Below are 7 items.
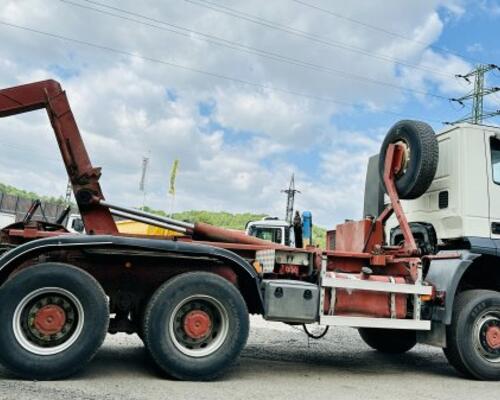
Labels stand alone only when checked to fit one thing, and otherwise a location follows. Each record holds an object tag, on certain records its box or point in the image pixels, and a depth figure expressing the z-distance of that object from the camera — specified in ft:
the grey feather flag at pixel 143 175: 61.89
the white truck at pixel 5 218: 82.76
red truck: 17.80
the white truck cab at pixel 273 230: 47.44
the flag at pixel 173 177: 74.02
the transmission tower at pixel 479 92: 117.70
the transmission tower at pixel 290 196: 156.11
